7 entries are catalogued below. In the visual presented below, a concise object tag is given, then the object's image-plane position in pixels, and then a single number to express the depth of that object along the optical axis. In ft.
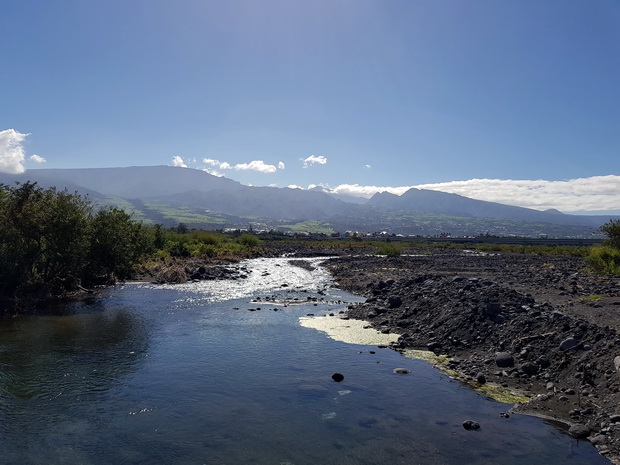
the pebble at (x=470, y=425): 45.47
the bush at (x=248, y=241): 371.64
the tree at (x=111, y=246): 138.00
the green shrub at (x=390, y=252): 306.51
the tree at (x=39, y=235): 112.68
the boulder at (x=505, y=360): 63.05
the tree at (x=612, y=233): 169.33
